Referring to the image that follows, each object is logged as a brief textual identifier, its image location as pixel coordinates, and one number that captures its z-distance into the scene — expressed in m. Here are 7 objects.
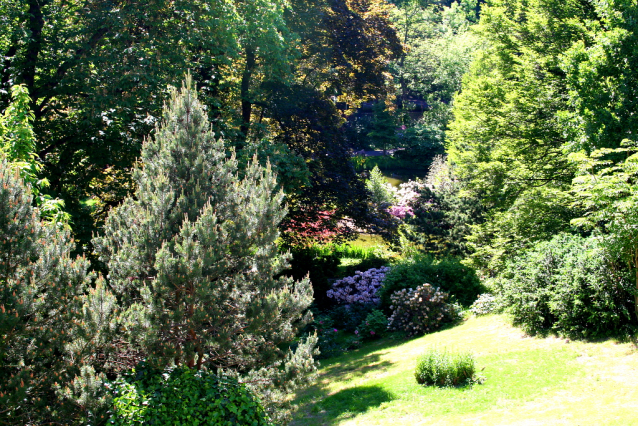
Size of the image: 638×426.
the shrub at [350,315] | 13.74
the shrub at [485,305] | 11.52
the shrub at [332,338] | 12.21
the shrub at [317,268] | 15.69
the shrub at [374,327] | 12.73
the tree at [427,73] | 42.22
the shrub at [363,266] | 17.44
